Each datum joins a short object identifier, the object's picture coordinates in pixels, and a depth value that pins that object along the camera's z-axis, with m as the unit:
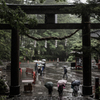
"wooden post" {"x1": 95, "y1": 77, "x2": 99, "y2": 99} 7.94
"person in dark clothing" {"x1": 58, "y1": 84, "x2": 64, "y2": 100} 8.60
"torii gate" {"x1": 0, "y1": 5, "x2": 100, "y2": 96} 8.21
